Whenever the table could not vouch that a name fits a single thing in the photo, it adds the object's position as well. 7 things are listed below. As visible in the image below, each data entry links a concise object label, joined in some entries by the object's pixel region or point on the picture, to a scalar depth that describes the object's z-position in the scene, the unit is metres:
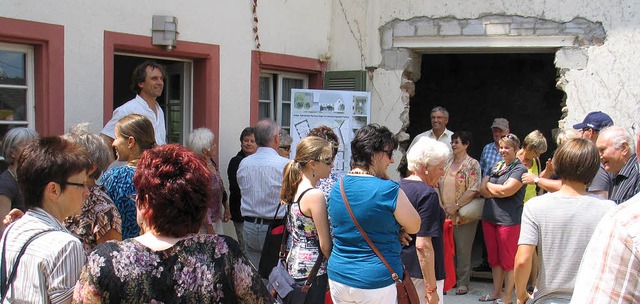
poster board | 7.18
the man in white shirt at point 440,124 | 7.51
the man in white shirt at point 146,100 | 5.13
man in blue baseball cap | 4.98
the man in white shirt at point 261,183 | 5.25
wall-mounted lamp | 5.87
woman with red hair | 1.98
